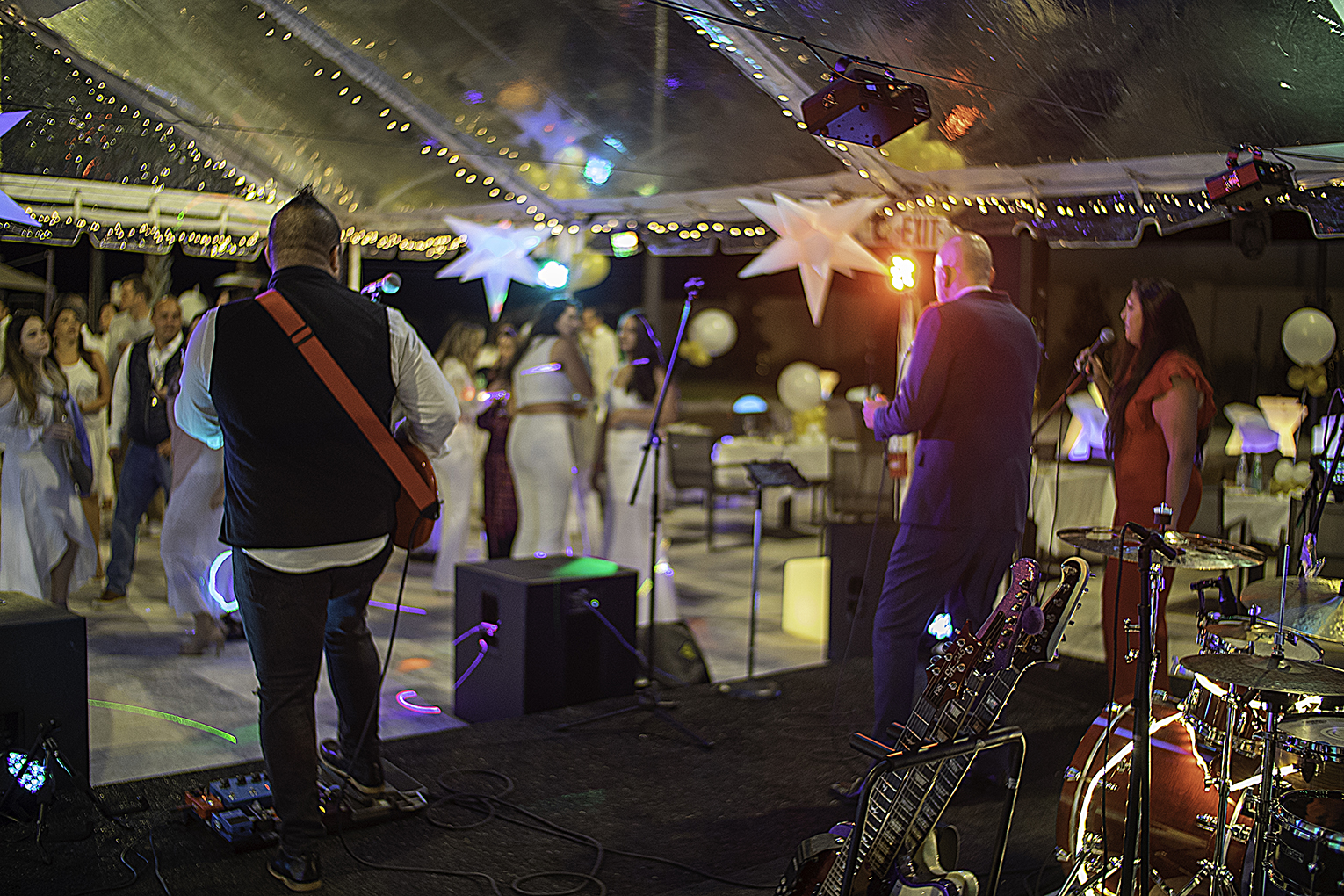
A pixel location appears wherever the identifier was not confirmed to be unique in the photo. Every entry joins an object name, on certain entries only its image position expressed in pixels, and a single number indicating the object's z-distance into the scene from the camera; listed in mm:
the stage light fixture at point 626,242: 6184
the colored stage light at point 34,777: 3180
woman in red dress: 4199
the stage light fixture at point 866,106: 3881
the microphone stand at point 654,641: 4363
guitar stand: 2072
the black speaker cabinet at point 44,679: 3297
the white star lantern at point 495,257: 6066
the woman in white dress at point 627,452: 6258
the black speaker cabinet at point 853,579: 5312
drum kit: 2477
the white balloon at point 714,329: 12836
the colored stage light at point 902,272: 5504
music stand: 4781
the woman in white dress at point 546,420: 6434
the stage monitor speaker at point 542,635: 4348
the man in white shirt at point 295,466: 2848
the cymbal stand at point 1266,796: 2543
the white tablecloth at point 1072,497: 7863
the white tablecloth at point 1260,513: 6641
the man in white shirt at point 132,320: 6066
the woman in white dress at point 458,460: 7406
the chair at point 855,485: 8531
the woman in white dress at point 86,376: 5413
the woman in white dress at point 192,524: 5188
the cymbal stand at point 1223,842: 2686
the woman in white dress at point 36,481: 5094
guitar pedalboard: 3141
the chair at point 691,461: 10031
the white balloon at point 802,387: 10562
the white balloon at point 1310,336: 7917
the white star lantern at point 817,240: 5250
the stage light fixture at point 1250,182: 3928
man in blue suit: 3621
